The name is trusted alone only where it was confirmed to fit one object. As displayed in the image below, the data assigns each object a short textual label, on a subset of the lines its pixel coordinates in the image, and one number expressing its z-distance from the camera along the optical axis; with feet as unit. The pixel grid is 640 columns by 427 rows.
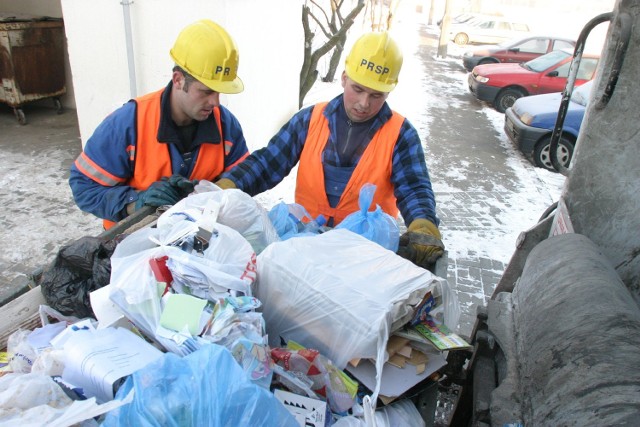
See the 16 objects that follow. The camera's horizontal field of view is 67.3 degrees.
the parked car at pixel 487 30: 69.67
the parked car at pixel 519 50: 44.55
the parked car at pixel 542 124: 26.81
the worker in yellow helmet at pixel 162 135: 7.51
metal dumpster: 25.27
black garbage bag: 5.01
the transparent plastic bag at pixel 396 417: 4.26
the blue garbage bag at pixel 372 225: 6.68
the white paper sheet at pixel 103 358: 3.57
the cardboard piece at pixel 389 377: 4.59
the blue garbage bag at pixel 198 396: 3.22
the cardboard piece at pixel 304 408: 4.05
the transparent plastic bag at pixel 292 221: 6.97
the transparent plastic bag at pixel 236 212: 5.66
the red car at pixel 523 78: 37.55
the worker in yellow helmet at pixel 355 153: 7.98
